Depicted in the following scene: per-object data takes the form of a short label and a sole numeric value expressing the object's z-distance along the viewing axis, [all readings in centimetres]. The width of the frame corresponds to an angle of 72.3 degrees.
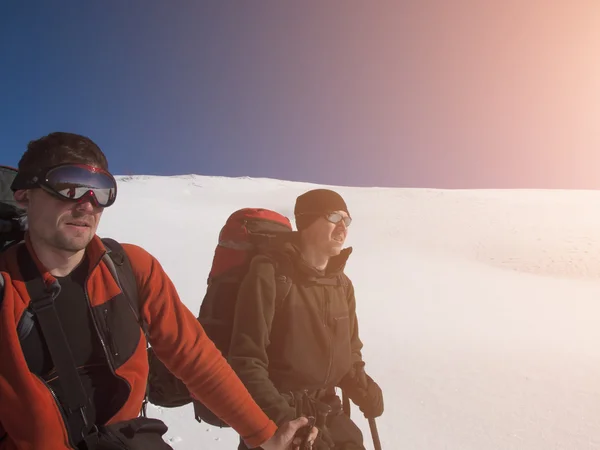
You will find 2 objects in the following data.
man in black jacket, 241
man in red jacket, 152
